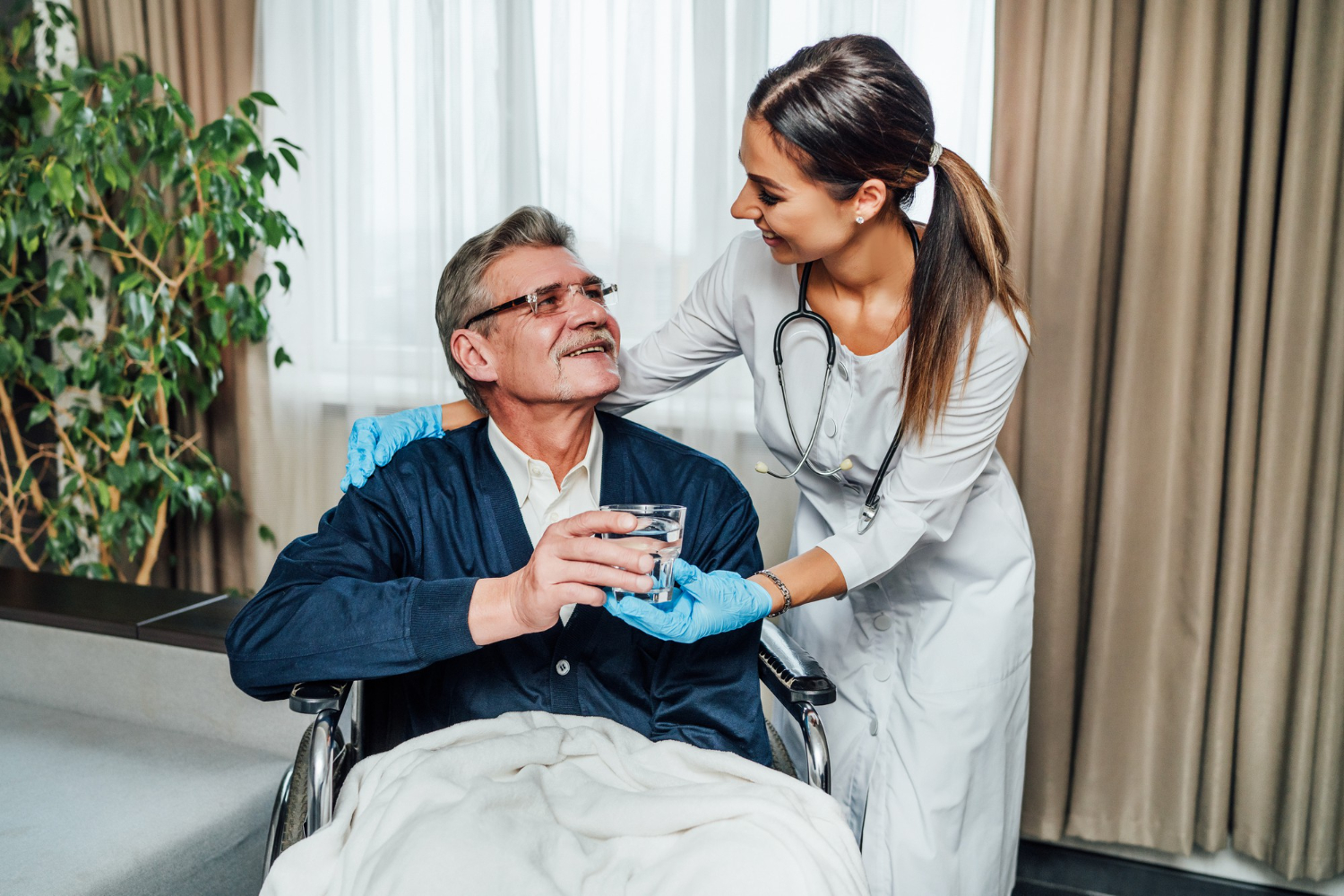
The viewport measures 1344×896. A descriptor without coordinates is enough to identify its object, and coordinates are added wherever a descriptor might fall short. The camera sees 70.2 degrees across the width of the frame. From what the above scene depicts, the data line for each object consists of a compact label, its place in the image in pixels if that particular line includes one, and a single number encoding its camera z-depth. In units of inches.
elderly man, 48.4
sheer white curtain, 93.1
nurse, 52.7
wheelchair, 45.3
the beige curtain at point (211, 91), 115.0
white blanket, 39.8
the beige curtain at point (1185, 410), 75.5
